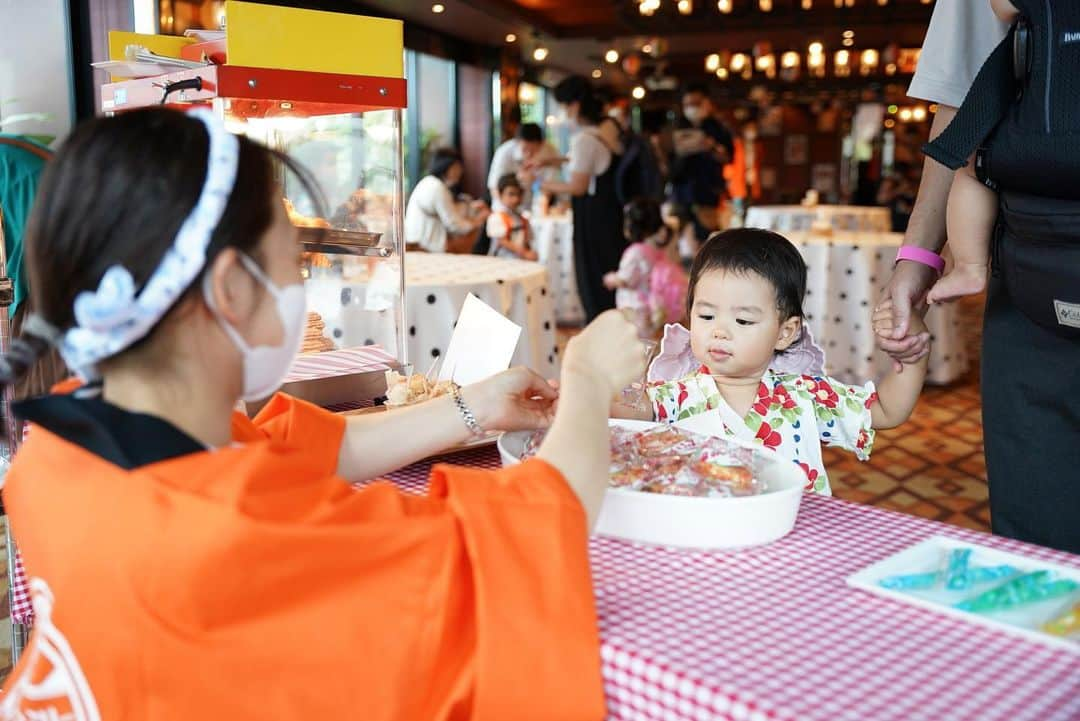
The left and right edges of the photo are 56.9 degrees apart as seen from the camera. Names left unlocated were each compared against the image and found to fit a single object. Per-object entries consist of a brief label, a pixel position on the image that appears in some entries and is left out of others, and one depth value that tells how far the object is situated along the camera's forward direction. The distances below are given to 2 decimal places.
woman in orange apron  0.92
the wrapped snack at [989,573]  1.14
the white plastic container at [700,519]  1.20
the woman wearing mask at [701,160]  10.16
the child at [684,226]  11.19
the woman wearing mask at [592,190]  7.48
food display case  2.08
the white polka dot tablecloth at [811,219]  9.44
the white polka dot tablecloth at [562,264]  9.20
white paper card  1.73
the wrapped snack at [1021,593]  1.08
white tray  1.03
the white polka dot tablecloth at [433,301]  2.74
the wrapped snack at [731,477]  1.27
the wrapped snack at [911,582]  1.12
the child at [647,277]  6.96
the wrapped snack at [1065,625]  1.01
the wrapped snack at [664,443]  1.41
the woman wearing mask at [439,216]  7.09
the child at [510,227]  7.70
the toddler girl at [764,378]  1.86
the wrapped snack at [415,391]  1.81
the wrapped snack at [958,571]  1.12
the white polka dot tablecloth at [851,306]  6.25
